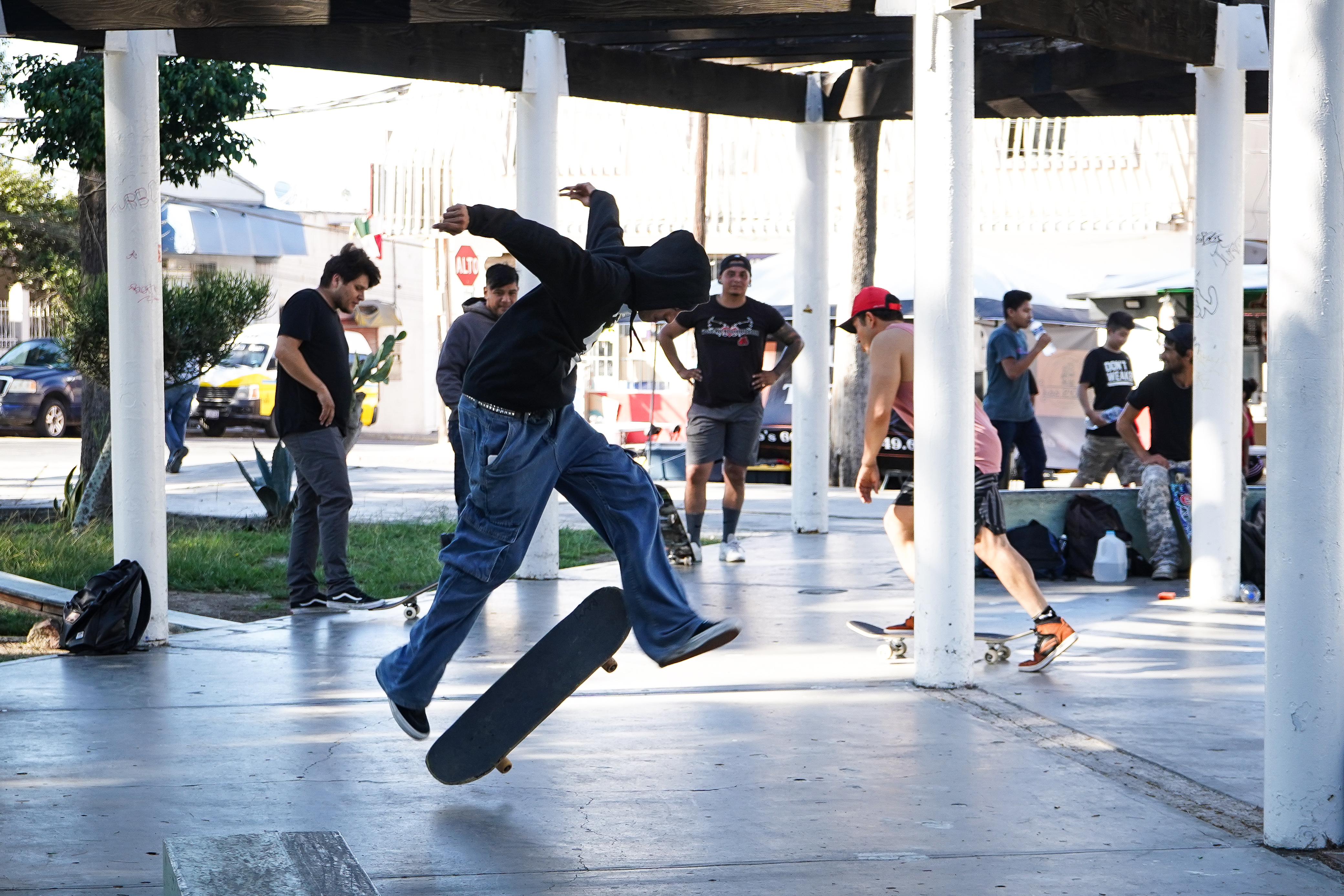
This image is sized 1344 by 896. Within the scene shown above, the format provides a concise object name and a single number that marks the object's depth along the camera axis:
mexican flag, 35.88
